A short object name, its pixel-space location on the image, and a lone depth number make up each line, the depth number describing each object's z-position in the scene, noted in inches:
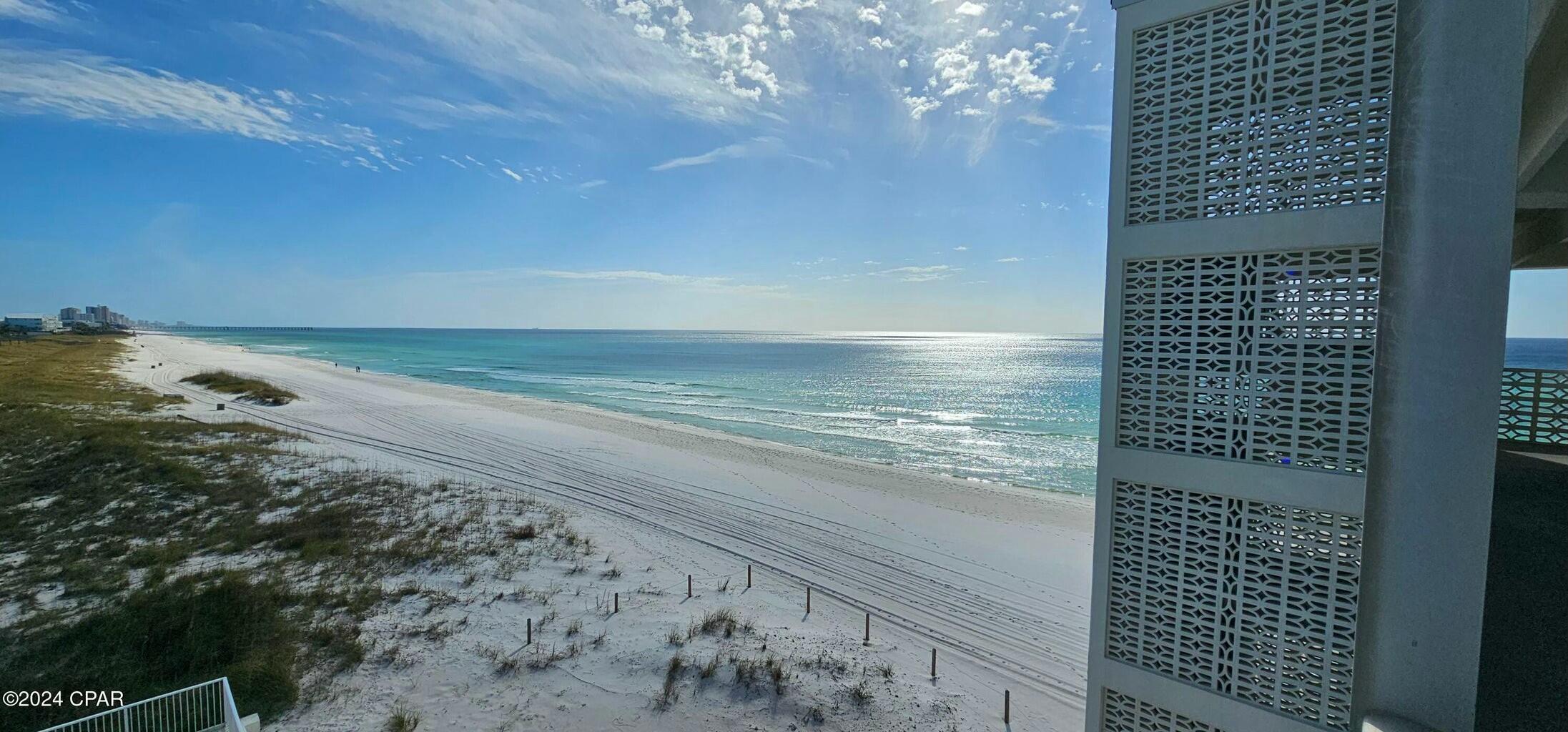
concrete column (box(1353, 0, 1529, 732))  110.3
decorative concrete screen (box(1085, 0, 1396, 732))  128.7
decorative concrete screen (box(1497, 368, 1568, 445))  268.2
